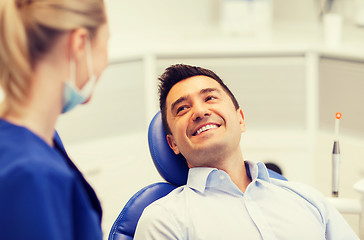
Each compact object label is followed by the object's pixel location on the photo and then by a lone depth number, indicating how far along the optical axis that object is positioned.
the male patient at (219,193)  1.58
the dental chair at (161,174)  1.68
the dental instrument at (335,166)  1.86
